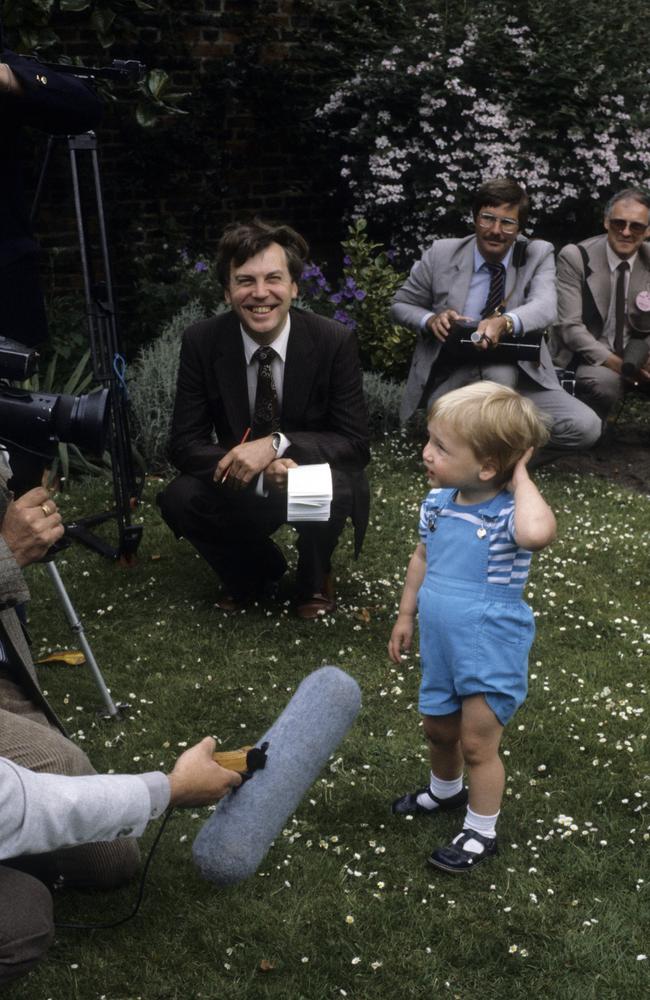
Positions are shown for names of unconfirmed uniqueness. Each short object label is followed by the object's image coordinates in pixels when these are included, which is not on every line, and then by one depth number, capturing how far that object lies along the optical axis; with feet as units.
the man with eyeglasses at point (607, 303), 23.00
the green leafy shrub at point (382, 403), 24.36
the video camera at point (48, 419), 9.09
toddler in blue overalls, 10.02
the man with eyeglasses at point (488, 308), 21.03
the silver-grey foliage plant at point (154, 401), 22.58
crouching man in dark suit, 15.60
